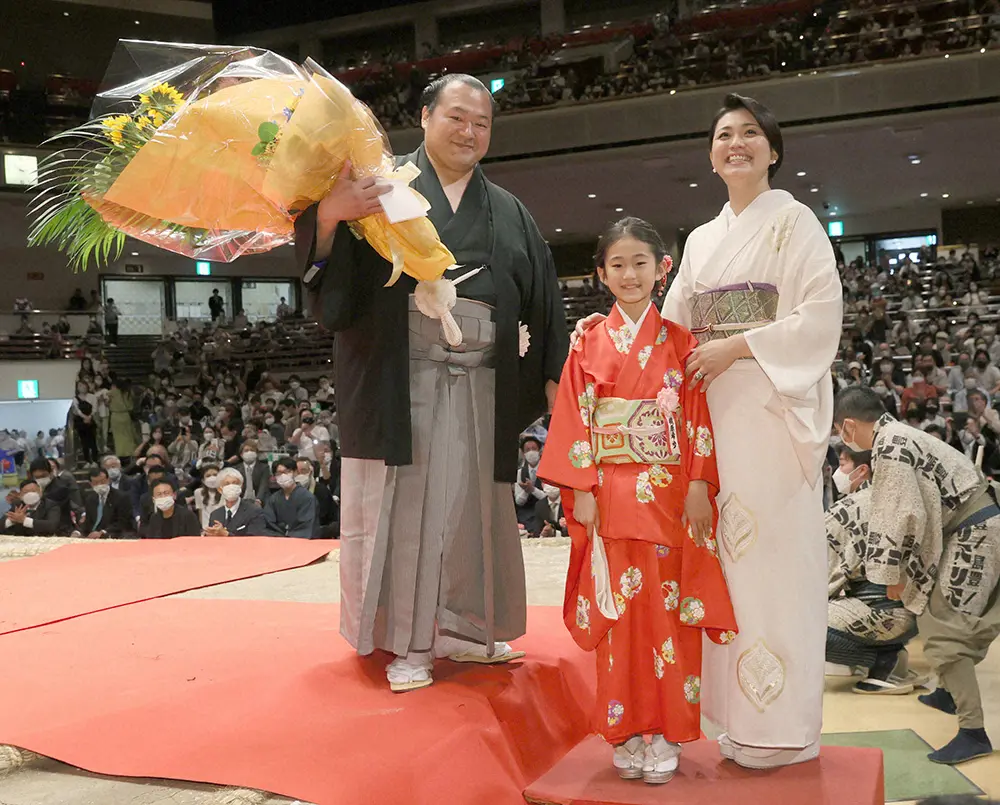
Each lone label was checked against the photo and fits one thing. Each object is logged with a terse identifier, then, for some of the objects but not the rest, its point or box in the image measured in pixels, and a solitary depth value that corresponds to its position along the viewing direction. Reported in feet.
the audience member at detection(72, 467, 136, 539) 21.86
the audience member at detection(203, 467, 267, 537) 18.54
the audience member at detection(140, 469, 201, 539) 19.16
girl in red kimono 6.01
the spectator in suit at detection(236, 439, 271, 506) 22.76
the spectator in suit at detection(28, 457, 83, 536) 22.48
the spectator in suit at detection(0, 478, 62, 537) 21.91
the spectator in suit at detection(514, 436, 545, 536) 18.38
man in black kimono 6.93
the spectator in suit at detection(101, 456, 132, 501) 26.96
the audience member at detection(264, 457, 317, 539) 19.02
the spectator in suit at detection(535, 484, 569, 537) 17.88
